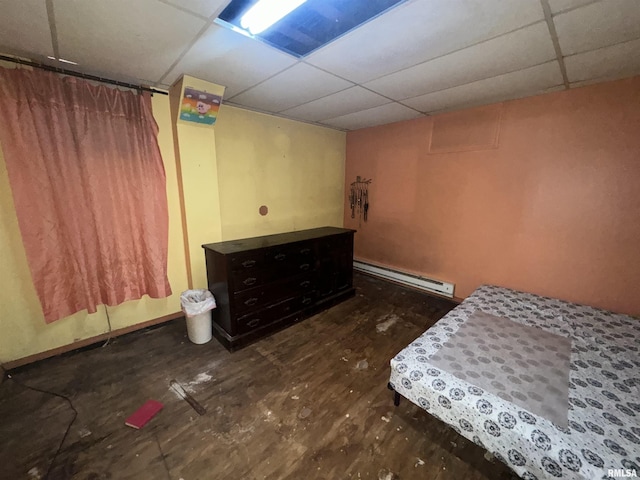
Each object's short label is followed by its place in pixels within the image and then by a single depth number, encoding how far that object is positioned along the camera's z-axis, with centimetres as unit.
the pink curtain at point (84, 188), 169
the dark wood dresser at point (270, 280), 219
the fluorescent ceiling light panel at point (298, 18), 120
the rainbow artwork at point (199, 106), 208
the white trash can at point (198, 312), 218
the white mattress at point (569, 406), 100
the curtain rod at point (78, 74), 162
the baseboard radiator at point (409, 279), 317
